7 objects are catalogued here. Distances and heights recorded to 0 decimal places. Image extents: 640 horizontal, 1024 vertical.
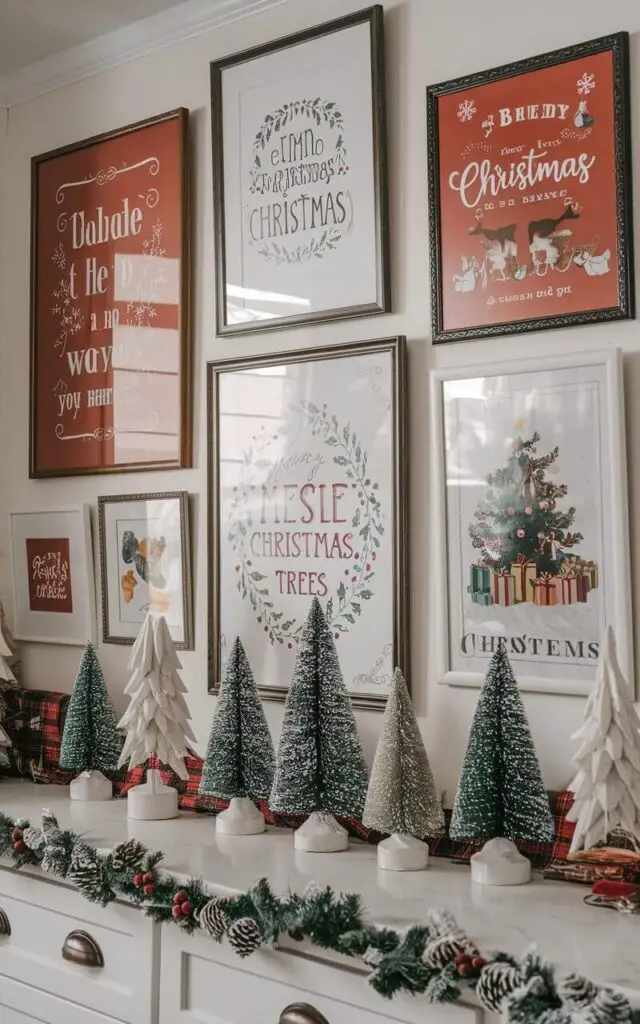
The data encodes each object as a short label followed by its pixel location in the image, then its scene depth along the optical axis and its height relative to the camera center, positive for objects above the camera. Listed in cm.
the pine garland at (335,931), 123 -52
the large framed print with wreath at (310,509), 196 +8
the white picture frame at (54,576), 250 -6
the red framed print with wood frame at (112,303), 233 +58
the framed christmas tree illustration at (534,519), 171 +5
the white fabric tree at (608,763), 154 -32
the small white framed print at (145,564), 229 -3
